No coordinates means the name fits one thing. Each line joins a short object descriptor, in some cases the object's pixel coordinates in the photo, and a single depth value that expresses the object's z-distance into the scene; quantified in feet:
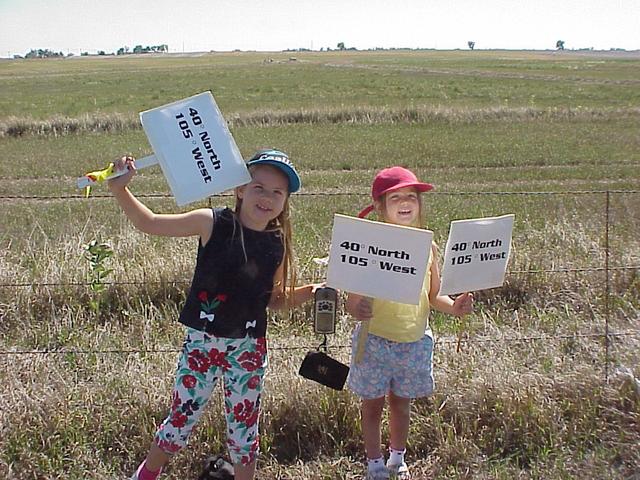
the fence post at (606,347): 13.09
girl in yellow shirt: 10.38
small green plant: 16.57
